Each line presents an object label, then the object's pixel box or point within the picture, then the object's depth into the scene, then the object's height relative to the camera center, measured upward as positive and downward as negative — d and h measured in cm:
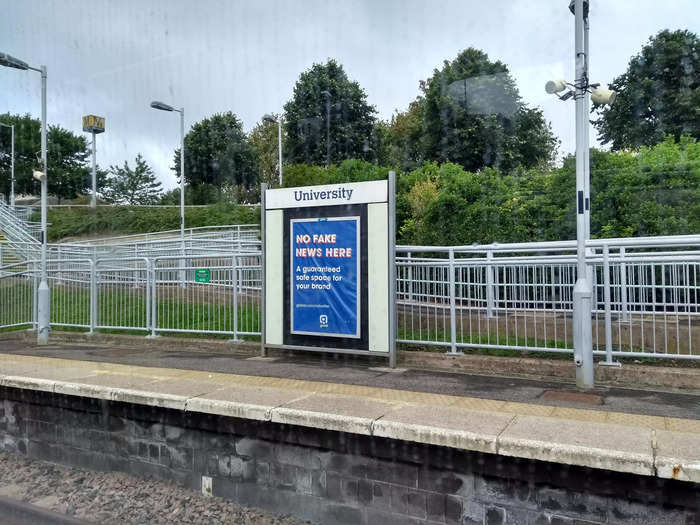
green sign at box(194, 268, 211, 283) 1006 +0
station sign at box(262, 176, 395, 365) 777 +8
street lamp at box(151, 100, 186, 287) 2395 +652
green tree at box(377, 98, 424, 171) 3691 +874
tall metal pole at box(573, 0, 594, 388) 637 +21
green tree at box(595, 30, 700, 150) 3023 +929
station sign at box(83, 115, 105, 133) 4519 +1162
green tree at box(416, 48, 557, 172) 3200 +835
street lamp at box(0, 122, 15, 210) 4259 +784
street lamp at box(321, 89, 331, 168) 3631 +922
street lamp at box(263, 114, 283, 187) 2651 +697
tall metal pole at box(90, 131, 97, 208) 4703 +817
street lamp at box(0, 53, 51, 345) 1152 +73
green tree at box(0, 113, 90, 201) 4622 +1030
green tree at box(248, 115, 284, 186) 4659 +934
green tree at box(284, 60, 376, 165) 3641 +972
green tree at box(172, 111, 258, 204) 4559 +932
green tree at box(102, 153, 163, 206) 5872 +893
